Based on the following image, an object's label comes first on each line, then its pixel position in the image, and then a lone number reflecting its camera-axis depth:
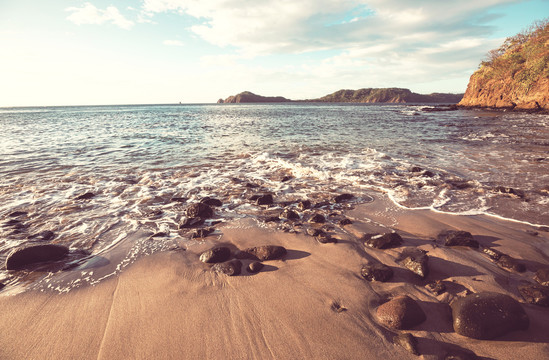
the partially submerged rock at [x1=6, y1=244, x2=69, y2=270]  3.68
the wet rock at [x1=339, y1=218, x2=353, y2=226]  4.86
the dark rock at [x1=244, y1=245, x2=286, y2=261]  3.84
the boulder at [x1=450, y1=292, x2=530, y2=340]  2.37
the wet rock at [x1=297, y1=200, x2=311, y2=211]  5.67
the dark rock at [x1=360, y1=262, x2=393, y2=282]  3.27
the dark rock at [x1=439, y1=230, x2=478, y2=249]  3.93
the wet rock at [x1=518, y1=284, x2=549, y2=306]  2.72
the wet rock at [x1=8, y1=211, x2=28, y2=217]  5.35
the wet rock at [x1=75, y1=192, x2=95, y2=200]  6.31
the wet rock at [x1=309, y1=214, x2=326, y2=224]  4.98
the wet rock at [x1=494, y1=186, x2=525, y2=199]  5.87
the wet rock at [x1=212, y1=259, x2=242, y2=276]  3.50
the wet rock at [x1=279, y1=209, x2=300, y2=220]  5.20
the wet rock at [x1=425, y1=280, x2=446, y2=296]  3.00
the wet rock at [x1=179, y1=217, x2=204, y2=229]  4.96
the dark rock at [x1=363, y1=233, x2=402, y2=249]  4.02
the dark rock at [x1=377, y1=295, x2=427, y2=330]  2.52
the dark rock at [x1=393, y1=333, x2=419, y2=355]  2.29
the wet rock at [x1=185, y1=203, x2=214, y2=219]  5.36
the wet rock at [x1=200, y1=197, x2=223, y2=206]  5.96
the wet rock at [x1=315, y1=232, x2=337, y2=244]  4.23
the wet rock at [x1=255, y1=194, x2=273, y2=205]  5.98
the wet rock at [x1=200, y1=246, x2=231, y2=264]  3.79
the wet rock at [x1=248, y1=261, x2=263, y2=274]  3.56
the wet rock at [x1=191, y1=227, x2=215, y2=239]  4.58
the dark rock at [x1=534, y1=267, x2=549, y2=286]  3.04
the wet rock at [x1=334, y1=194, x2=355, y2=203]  6.04
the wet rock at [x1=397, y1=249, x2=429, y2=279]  3.32
